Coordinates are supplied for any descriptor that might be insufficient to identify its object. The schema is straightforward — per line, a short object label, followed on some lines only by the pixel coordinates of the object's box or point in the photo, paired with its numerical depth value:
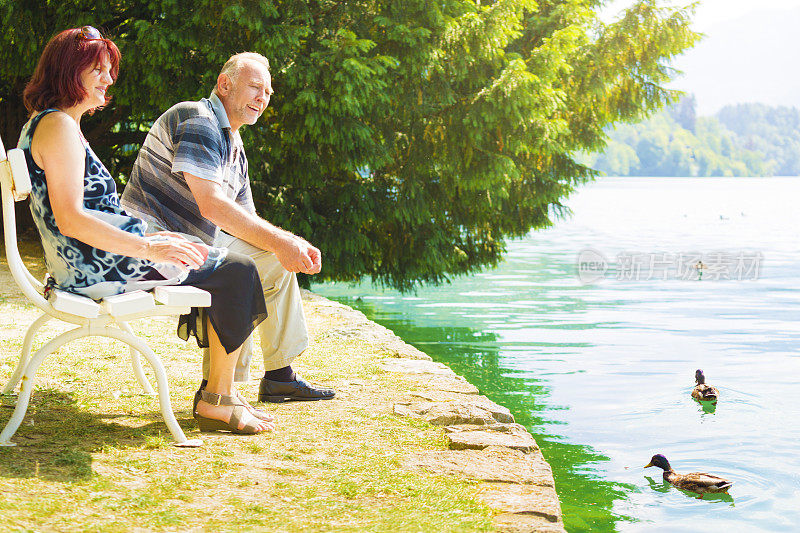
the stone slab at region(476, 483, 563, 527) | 5.94
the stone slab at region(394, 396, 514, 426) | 8.24
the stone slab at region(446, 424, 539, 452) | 7.44
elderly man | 7.42
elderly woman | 6.35
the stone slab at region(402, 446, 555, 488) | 6.68
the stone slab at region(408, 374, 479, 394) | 9.77
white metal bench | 6.27
